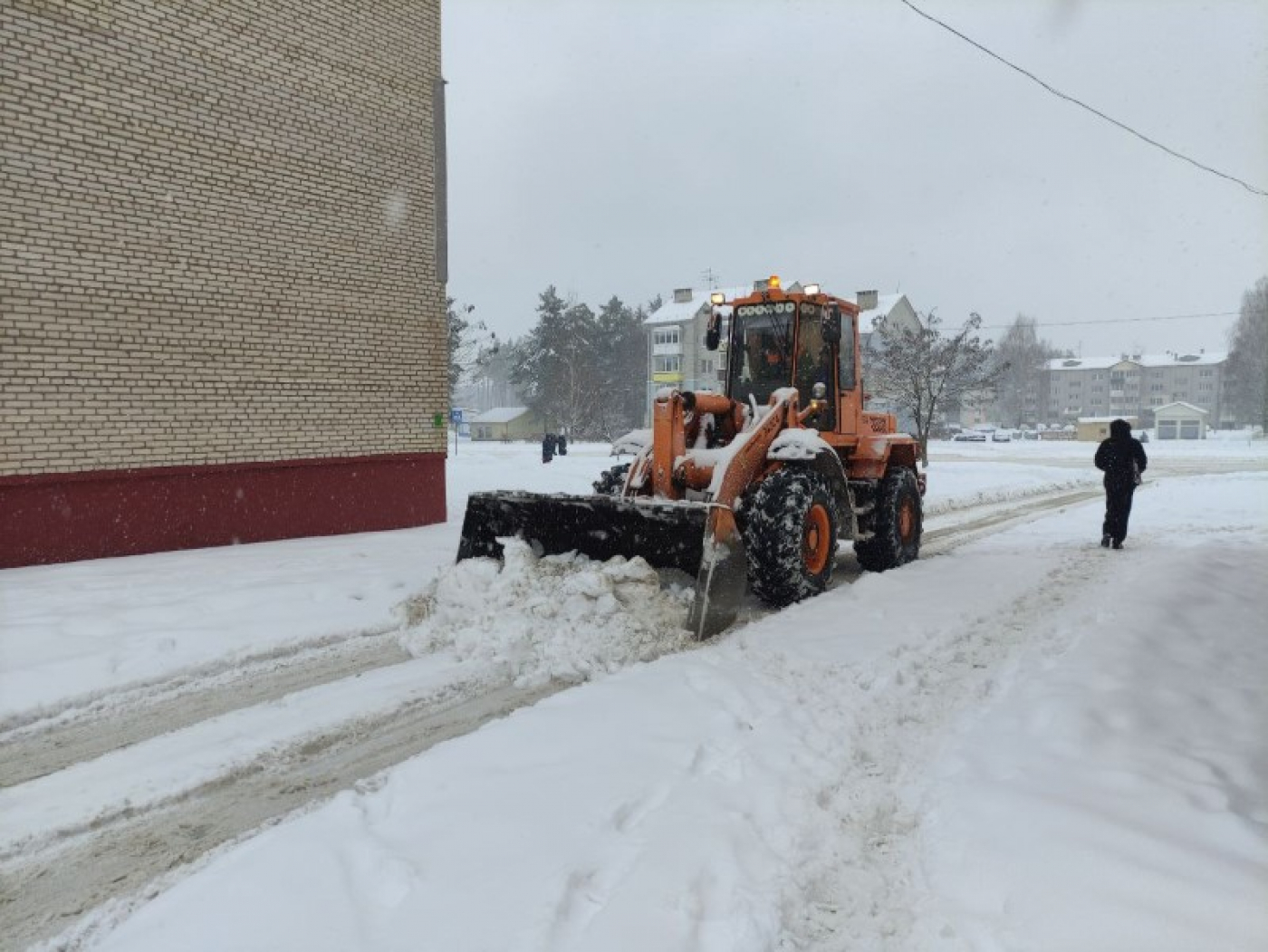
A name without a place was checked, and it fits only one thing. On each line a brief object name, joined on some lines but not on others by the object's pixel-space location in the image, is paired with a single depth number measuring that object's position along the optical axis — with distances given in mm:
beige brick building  7656
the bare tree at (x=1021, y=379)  88000
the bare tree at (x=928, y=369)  24406
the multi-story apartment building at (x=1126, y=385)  95312
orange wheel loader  5555
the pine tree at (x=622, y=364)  58531
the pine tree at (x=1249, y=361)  61156
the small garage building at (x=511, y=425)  68812
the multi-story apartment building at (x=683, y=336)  54344
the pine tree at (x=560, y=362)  56125
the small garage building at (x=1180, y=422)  57469
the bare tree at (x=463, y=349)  35156
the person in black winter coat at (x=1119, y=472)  9156
